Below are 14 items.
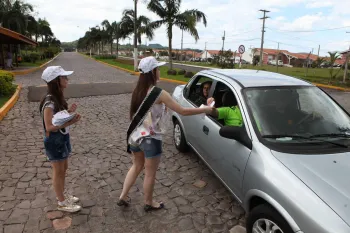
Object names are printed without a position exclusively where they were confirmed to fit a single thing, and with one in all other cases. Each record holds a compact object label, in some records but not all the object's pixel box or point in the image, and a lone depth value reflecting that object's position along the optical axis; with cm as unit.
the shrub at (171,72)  1869
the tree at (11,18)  2883
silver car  190
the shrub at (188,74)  1737
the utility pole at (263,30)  3859
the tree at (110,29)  4885
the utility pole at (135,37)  2169
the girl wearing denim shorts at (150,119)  253
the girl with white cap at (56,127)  254
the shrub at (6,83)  901
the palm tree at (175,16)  1857
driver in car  309
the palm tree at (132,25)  2077
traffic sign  1727
